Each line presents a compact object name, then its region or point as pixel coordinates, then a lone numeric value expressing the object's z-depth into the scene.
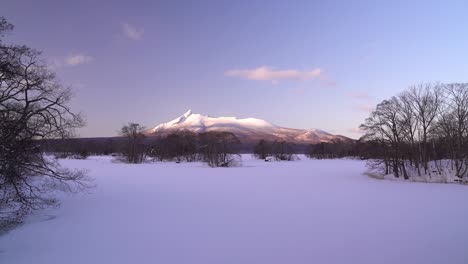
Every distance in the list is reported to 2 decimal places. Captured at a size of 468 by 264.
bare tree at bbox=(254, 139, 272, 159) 104.75
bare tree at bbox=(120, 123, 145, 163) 77.69
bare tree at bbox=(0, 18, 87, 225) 10.37
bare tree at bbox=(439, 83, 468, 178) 28.21
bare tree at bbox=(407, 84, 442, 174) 32.12
